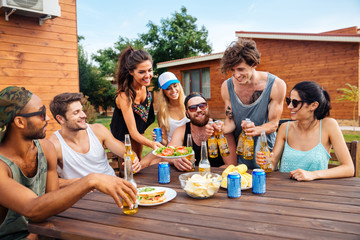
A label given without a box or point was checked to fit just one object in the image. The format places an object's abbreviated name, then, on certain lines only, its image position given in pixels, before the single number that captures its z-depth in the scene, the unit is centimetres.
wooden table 140
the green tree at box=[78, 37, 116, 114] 2170
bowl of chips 185
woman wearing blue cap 363
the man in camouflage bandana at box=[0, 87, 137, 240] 151
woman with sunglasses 256
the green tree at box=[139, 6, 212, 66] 2739
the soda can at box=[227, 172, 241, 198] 186
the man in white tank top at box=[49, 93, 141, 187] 274
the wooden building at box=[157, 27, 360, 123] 1077
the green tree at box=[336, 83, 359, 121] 1005
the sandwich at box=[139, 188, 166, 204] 181
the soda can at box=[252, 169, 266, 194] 191
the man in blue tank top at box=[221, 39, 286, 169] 304
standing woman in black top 343
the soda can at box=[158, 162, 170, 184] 227
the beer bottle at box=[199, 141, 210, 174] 206
